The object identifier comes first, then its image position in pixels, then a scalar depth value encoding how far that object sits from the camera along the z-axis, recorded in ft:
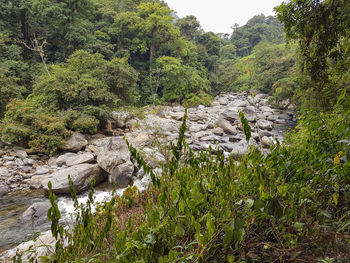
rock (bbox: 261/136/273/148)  27.59
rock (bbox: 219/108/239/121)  43.50
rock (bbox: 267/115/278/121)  49.14
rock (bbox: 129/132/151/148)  27.60
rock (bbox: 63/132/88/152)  28.85
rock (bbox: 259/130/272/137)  35.03
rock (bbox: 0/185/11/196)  19.96
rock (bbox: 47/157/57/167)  25.96
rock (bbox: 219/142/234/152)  28.40
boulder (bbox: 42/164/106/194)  18.89
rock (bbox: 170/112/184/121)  49.78
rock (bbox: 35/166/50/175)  23.58
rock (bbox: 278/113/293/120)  50.26
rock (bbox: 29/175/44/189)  21.30
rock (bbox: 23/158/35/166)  25.80
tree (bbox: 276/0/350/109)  9.26
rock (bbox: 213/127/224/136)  37.99
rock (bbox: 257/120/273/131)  39.60
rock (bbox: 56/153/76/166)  25.72
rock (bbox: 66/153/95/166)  23.98
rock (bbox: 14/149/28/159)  26.50
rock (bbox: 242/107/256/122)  43.87
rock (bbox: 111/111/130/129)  40.83
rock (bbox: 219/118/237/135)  38.10
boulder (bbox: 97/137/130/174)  21.14
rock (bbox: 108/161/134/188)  20.10
